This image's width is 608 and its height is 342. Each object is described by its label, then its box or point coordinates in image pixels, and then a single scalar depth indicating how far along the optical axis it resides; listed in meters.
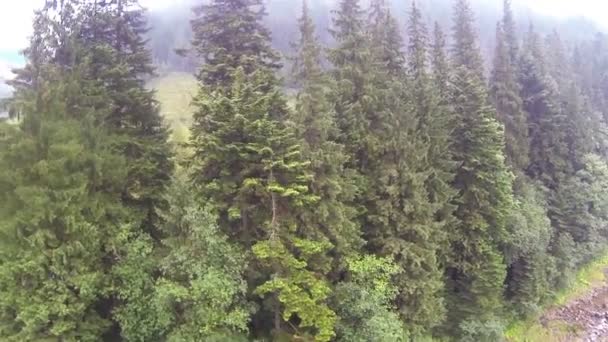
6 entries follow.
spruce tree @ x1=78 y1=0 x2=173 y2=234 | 21.92
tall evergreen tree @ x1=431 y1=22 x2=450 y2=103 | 34.86
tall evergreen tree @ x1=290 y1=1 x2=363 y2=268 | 20.64
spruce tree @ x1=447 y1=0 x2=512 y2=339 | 29.27
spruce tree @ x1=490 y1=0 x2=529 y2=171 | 38.50
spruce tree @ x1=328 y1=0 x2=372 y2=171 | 24.08
